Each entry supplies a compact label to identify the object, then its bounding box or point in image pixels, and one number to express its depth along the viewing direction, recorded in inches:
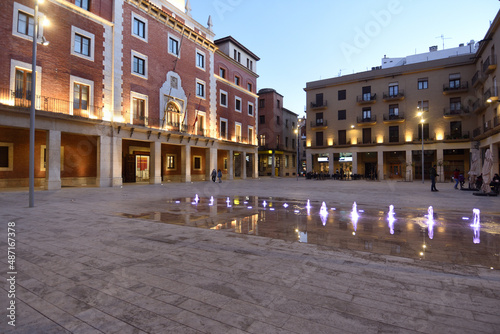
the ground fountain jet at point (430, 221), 238.7
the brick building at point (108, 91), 649.6
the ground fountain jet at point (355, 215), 277.9
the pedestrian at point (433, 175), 691.1
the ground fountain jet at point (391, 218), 259.7
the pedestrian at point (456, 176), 773.1
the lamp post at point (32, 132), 372.2
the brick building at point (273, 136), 1871.3
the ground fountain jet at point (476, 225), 217.8
